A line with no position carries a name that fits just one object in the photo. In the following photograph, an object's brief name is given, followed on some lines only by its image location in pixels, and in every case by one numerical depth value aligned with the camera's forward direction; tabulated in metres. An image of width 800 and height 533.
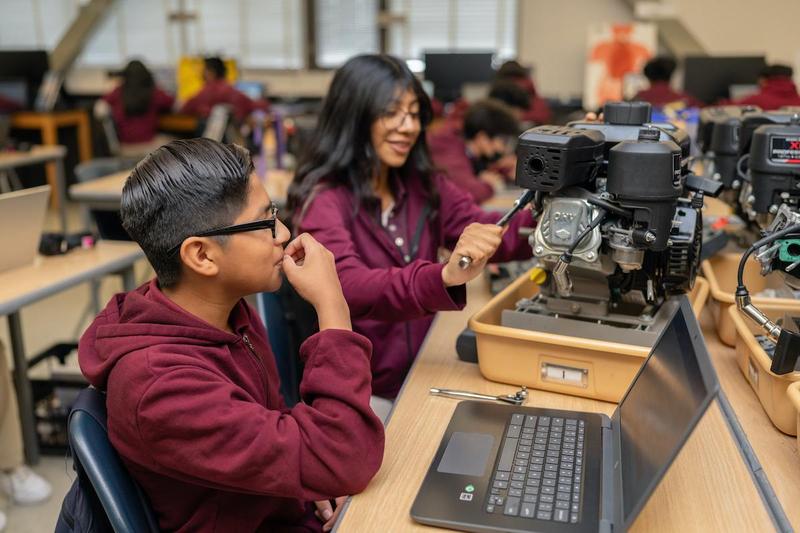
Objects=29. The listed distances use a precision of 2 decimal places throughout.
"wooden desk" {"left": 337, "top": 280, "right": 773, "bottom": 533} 0.97
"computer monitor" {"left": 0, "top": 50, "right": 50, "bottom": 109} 7.04
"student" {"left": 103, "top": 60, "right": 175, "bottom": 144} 5.85
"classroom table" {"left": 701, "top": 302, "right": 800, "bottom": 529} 1.03
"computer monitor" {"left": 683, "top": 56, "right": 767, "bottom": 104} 5.25
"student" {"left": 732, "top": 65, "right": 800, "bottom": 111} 3.48
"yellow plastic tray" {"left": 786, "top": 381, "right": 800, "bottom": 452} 1.06
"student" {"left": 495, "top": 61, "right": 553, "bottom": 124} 5.13
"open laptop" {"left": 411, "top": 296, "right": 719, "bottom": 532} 0.84
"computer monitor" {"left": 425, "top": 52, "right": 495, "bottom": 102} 6.26
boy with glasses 0.96
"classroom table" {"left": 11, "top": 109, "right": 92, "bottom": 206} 6.48
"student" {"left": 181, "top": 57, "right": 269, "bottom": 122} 5.77
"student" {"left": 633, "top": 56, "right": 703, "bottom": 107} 4.80
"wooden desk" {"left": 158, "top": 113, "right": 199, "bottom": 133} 6.25
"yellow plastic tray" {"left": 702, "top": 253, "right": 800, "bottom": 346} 1.34
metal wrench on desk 1.29
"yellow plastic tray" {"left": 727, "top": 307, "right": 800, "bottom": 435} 1.15
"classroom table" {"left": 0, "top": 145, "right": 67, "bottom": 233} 4.77
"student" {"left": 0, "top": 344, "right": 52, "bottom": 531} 2.23
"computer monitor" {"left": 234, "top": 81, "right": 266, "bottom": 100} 6.38
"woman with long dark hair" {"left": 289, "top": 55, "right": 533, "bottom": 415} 1.75
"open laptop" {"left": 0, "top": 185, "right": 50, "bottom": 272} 2.08
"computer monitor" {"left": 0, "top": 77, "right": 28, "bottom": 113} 6.53
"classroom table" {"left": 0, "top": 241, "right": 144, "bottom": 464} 2.08
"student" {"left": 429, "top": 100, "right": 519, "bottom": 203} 3.22
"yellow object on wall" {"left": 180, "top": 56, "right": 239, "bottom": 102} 6.81
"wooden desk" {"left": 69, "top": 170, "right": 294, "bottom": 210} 3.40
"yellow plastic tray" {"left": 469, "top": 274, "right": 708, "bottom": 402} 1.26
